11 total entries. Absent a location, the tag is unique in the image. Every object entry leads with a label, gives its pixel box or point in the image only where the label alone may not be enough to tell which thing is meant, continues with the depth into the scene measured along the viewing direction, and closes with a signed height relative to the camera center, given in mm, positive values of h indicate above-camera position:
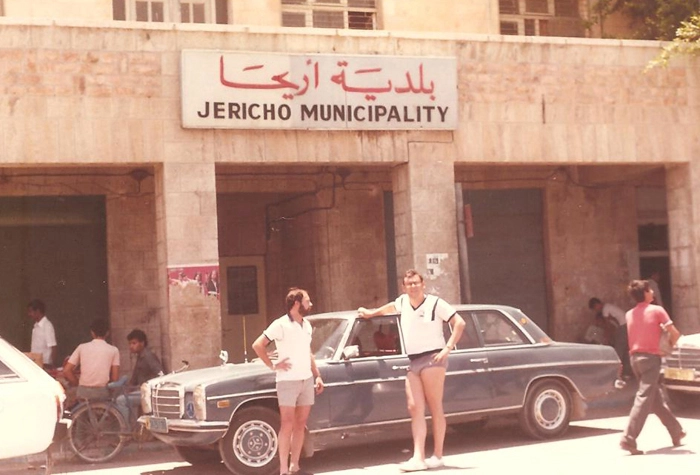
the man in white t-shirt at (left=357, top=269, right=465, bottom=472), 10273 -757
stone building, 14836 +1784
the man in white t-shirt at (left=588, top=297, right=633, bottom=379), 18484 -812
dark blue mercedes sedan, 10516 -1127
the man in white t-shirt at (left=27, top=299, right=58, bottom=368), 15109 -563
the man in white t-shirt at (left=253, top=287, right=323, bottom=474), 10016 -806
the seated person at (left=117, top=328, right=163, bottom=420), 13414 -893
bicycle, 12336 -1559
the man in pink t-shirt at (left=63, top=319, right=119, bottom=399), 12602 -864
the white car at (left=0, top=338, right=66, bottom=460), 8836 -910
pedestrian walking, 10508 -901
